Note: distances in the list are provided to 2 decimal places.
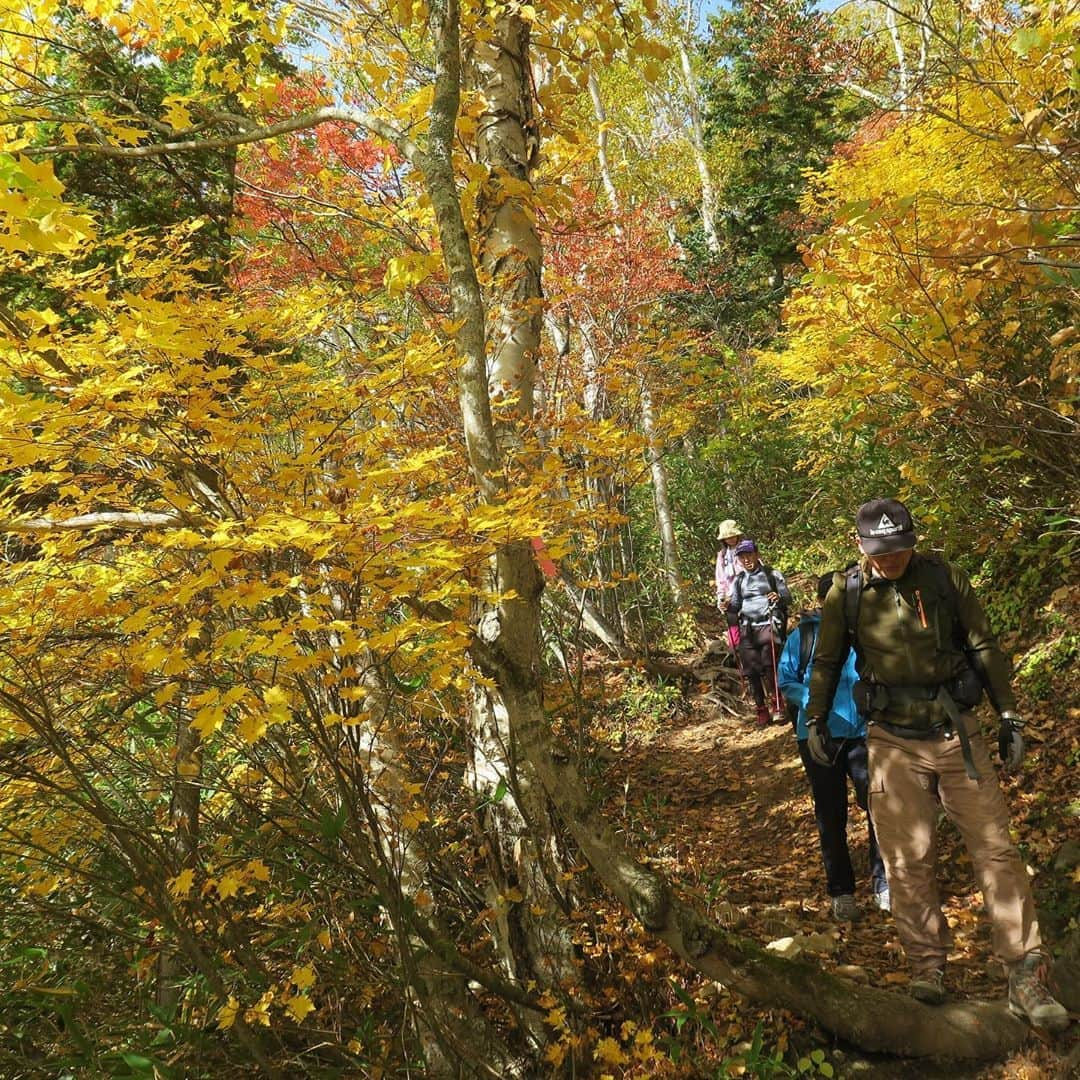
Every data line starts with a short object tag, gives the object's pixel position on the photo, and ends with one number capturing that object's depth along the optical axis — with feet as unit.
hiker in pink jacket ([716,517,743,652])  22.62
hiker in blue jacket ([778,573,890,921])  12.28
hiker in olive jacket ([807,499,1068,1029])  9.19
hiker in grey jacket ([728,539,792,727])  20.63
